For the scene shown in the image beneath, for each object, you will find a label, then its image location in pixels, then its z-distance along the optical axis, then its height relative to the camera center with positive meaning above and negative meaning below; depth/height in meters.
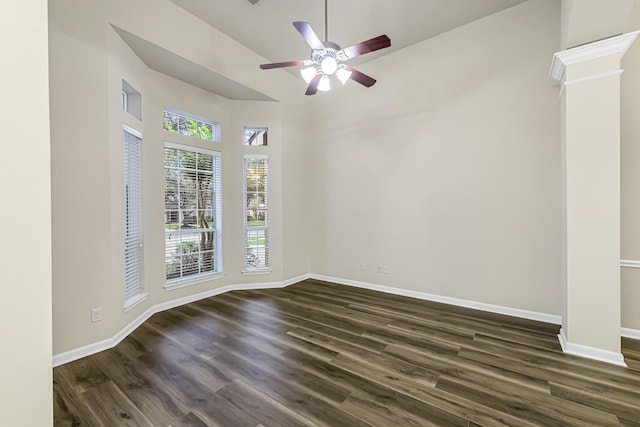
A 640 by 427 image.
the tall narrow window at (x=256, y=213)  4.64 -0.04
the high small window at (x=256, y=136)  4.69 +1.35
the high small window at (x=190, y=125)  3.81 +1.34
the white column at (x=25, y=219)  0.91 -0.02
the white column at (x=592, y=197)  2.32 +0.10
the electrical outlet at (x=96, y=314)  2.59 -1.01
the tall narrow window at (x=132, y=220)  3.10 -0.10
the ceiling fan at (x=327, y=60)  2.38 +1.53
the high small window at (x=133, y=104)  3.28 +1.35
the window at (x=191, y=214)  3.81 -0.03
